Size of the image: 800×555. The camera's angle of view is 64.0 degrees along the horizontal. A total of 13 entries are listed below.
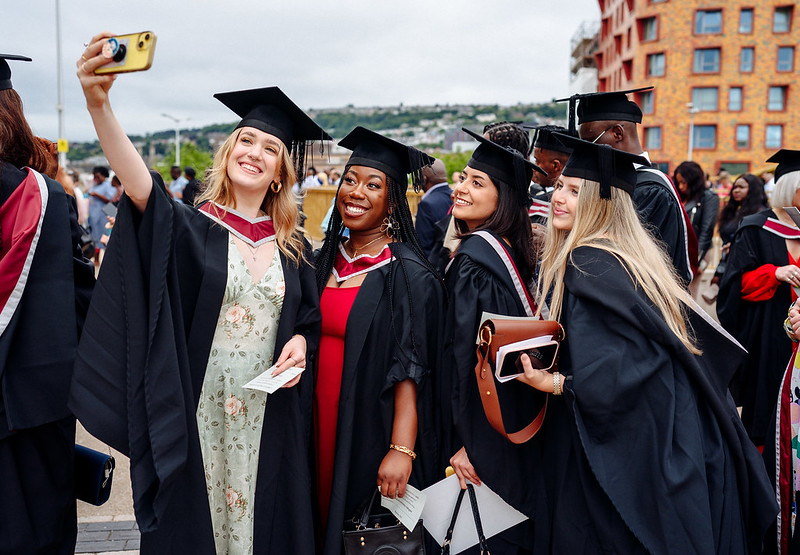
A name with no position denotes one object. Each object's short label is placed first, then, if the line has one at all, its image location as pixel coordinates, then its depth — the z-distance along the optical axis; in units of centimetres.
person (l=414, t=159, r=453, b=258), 664
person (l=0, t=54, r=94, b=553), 241
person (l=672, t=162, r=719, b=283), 830
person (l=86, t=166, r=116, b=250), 1255
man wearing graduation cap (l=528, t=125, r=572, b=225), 448
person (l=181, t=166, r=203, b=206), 1388
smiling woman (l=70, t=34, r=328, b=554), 227
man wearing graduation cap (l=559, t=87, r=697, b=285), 350
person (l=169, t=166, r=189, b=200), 1566
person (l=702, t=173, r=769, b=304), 786
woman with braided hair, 273
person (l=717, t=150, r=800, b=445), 389
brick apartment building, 4088
